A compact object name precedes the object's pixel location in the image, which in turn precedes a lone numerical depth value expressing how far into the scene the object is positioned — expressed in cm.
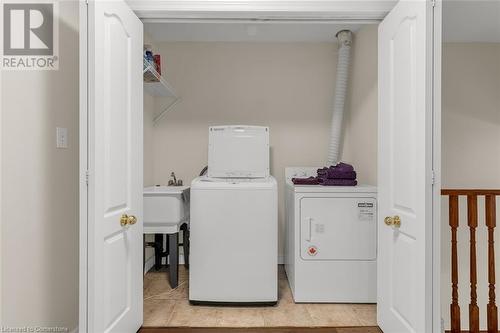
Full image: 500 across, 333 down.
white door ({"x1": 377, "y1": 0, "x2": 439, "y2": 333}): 159
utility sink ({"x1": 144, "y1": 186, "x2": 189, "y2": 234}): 277
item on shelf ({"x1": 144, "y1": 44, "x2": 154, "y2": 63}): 270
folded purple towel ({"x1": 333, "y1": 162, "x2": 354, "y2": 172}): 274
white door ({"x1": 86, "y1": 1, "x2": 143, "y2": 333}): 157
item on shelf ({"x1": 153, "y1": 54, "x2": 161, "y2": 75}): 302
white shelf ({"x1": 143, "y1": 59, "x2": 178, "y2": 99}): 262
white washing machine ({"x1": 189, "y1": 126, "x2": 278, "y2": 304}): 247
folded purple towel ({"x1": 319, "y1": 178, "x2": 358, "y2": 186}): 273
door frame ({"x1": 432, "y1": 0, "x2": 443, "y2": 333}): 158
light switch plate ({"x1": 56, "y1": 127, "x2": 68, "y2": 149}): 173
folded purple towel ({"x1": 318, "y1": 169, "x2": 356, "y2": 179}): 273
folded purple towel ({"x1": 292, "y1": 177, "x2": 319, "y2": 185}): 290
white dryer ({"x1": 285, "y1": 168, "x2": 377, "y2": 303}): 255
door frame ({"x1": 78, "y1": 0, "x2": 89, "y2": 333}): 155
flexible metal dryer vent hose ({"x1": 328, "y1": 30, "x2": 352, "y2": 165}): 341
